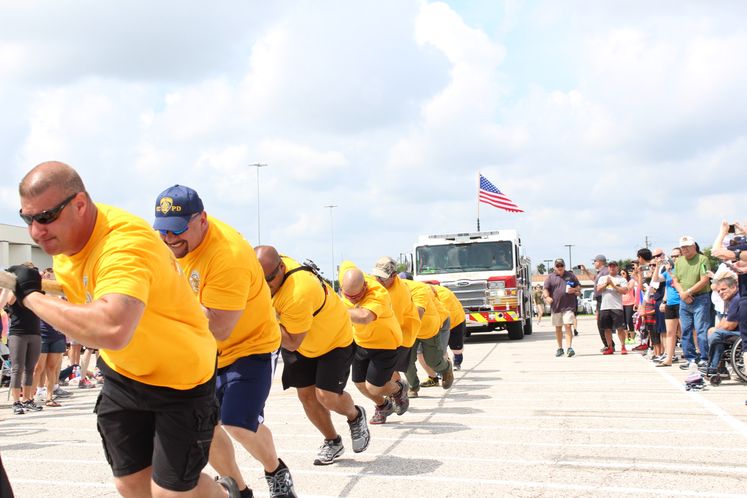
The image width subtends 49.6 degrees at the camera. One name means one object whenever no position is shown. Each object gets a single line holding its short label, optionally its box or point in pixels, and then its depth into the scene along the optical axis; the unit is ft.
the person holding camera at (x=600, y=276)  52.85
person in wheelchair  33.19
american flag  87.97
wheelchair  33.35
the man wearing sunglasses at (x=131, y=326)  9.31
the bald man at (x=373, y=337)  24.03
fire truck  69.87
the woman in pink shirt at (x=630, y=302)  56.70
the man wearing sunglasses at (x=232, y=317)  13.67
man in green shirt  37.11
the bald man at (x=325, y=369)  20.15
